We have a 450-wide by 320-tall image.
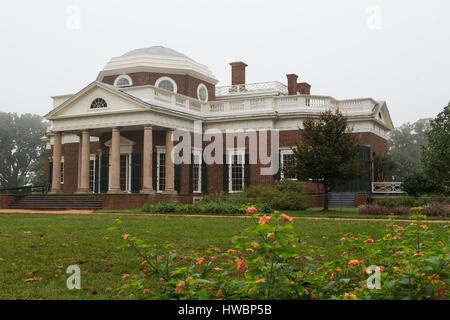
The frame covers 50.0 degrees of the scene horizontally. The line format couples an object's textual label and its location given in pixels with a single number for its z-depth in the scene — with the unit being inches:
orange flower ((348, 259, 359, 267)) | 165.9
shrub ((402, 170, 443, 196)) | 1069.0
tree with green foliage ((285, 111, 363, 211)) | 896.9
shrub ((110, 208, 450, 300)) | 161.2
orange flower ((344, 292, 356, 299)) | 155.5
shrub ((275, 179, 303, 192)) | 1099.9
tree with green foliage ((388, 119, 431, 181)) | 2711.6
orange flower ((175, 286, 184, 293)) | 162.6
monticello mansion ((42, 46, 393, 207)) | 1205.1
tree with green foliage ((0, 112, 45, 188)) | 2977.4
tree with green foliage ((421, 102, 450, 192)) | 1231.9
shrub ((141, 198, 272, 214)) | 868.7
